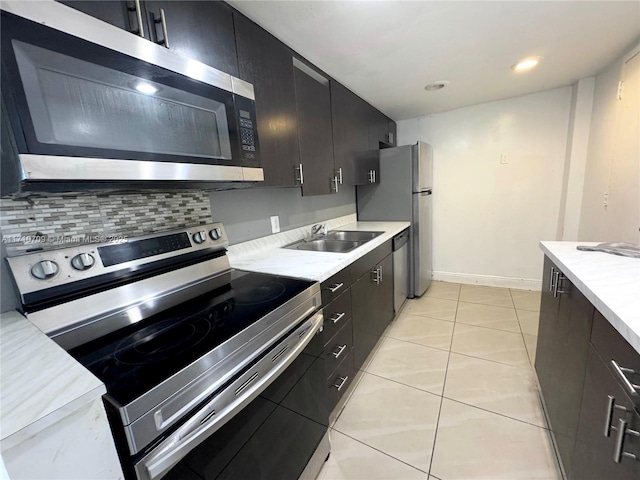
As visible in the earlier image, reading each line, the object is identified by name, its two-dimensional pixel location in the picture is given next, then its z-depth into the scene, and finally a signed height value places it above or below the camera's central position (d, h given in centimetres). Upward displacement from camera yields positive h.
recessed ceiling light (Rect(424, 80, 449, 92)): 231 +87
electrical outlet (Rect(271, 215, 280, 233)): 194 -20
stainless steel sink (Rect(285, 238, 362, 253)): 212 -44
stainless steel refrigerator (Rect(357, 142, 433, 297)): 281 -10
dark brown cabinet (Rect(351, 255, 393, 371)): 171 -83
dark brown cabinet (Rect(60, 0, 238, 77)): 77 +60
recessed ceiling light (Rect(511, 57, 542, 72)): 199 +87
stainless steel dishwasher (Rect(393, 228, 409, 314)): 246 -80
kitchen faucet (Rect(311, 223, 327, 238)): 230 -32
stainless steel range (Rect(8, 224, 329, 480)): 60 -39
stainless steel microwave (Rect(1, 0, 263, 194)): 60 +28
